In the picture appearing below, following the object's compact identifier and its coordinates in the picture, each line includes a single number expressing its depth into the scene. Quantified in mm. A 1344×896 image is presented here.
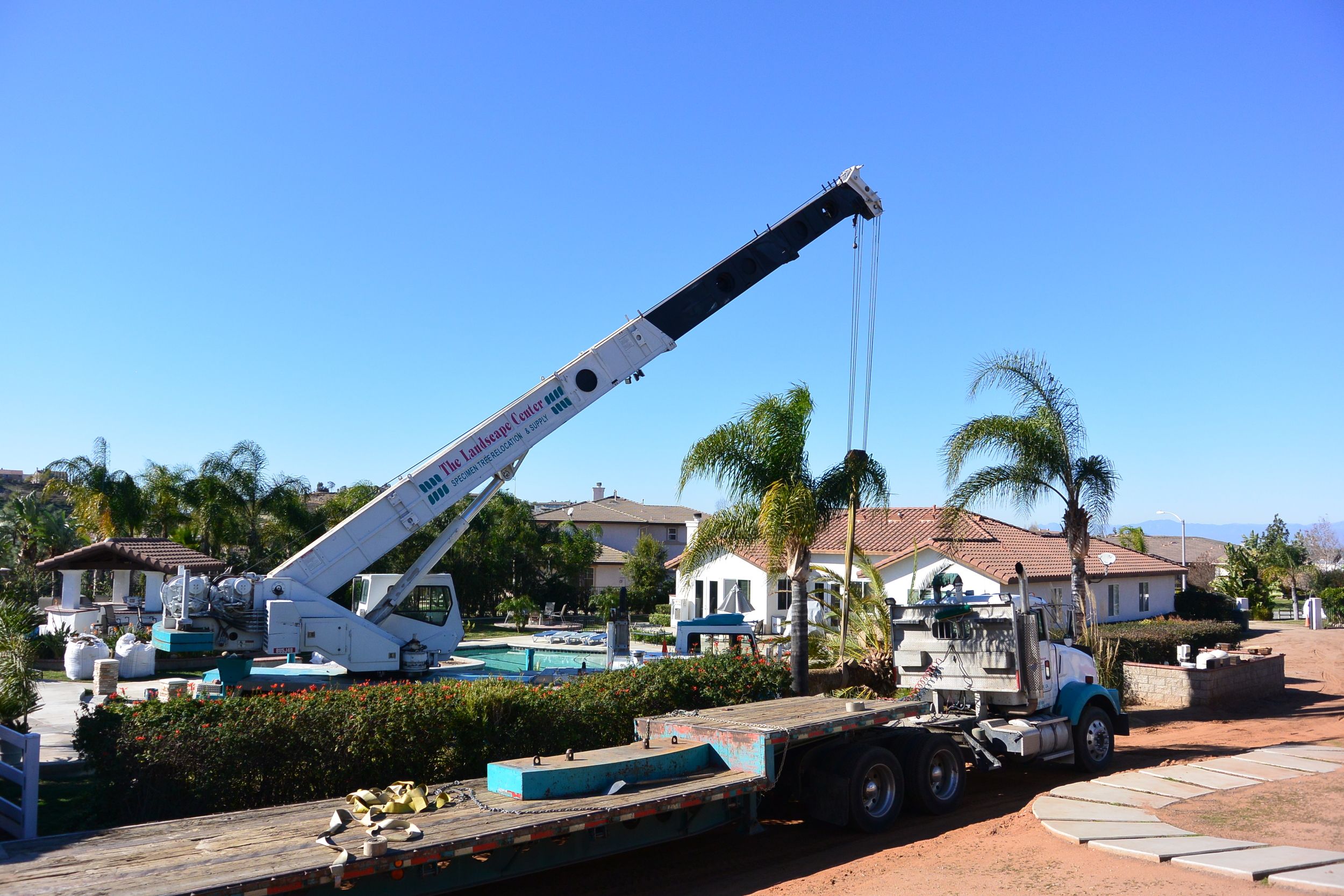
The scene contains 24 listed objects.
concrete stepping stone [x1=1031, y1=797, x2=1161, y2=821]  10125
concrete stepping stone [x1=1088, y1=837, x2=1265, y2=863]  8633
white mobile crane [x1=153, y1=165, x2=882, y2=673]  17250
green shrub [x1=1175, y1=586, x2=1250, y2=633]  39469
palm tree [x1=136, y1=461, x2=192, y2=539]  38156
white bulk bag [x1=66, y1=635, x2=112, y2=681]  21422
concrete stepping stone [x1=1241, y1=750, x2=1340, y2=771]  12836
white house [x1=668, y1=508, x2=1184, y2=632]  29656
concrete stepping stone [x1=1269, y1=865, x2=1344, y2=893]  7523
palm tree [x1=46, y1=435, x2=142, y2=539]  36656
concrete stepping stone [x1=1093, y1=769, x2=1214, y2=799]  11234
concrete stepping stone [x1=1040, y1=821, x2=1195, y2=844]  9328
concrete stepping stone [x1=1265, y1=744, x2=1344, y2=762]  13594
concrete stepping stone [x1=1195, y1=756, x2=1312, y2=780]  12258
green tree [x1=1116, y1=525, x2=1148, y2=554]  63906
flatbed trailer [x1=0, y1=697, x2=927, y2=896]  6258
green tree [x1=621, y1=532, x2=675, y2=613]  47625
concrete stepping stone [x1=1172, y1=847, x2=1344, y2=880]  8039
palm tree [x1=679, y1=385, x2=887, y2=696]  16969
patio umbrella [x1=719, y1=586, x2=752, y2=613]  35344
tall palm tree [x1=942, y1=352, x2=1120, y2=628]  20422
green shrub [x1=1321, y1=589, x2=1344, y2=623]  43469
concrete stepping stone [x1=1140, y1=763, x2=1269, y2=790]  11750
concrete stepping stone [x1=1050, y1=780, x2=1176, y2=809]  10781
